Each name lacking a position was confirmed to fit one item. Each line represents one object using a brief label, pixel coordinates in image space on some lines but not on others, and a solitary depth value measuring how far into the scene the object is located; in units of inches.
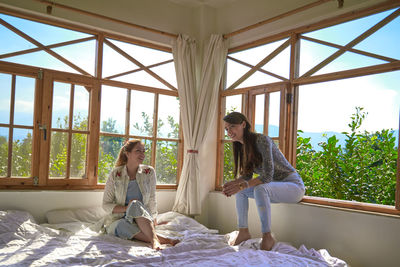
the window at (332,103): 129.5
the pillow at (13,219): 119.5
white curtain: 174.7
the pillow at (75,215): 142.3
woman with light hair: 120.9
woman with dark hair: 116.9
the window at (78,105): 145.3
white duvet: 92.2
